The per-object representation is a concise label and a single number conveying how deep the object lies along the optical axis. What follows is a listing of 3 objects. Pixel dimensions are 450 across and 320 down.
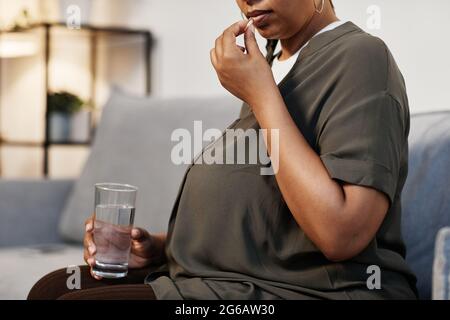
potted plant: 2.90
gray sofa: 1.63
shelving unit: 2.84
